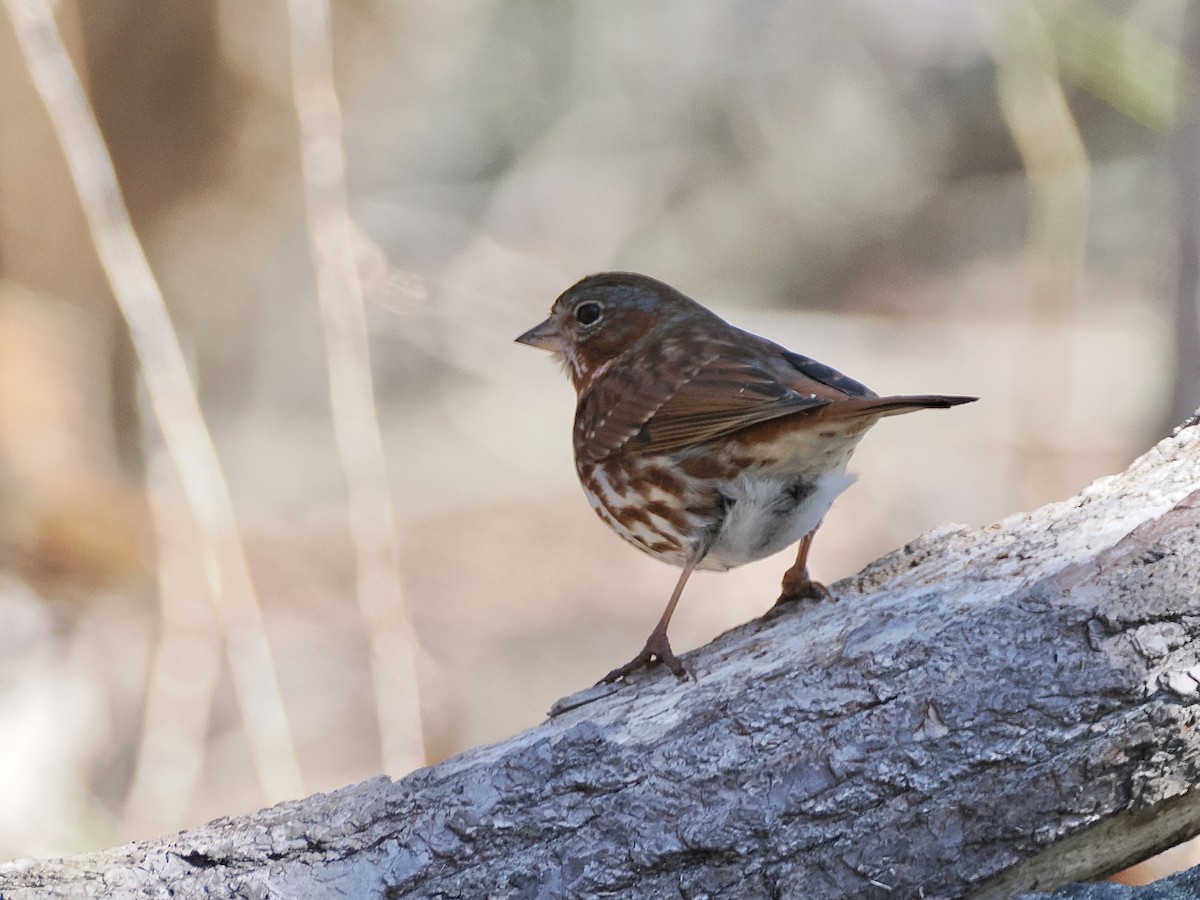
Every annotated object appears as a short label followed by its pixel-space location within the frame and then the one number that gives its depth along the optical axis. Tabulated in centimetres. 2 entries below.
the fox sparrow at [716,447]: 476
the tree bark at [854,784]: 369
